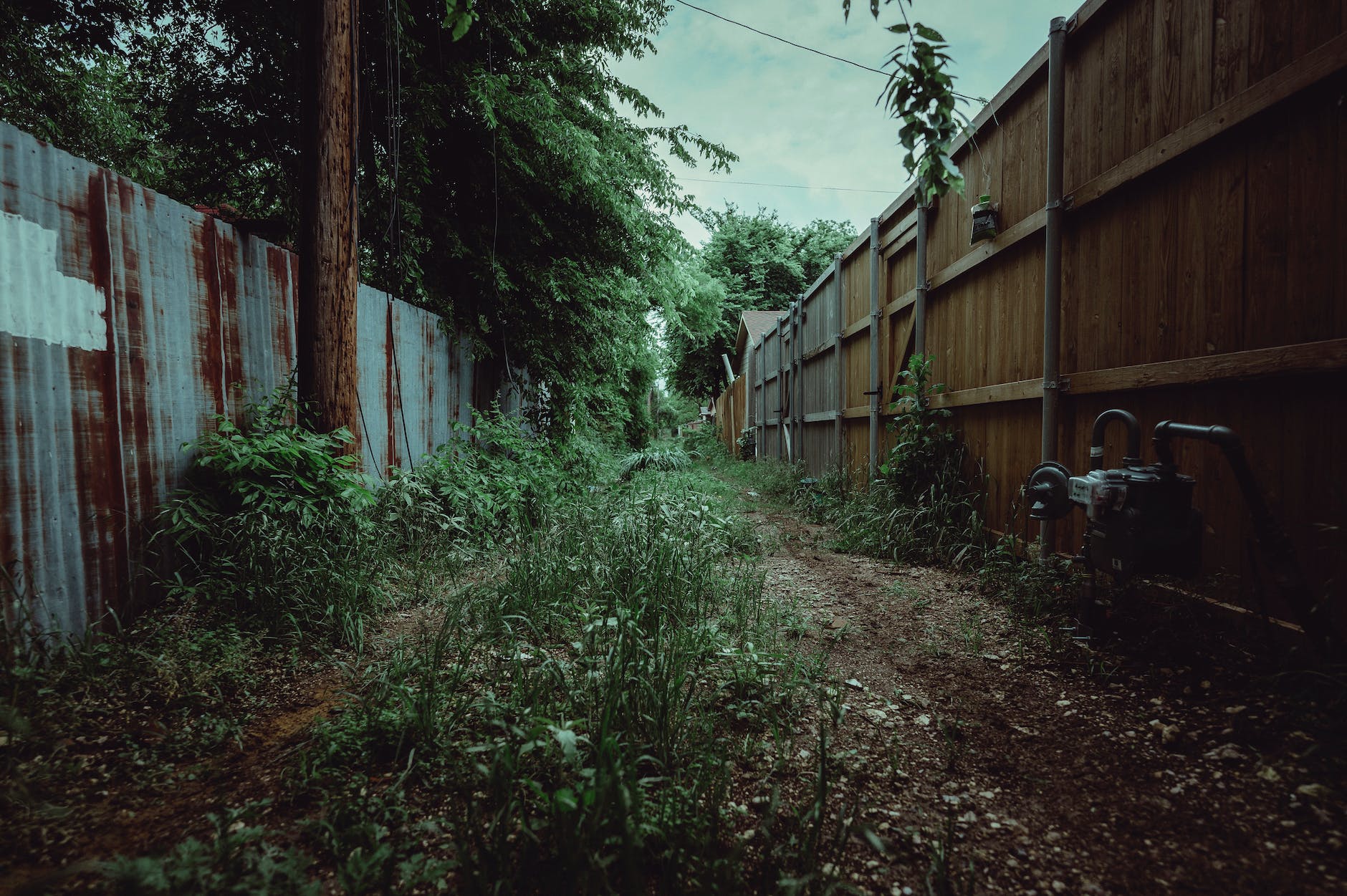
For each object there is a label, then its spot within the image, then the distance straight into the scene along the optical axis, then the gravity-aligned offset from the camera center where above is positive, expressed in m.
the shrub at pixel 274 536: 2.50 -0.49
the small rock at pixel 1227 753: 1.62 -0.97
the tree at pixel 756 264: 23.41 +6.67
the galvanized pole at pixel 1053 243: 3.04 +0.95
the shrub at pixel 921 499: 4.01 -0.60
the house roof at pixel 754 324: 18.97 +3.42
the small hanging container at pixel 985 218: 3.69 +1.32
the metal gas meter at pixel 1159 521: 1.83 -0.38
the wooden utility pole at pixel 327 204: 3.06 +1.25
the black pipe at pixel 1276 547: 1.79 -0.42
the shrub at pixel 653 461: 8.66 -0.59
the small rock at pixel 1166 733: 1.75 -0.98
